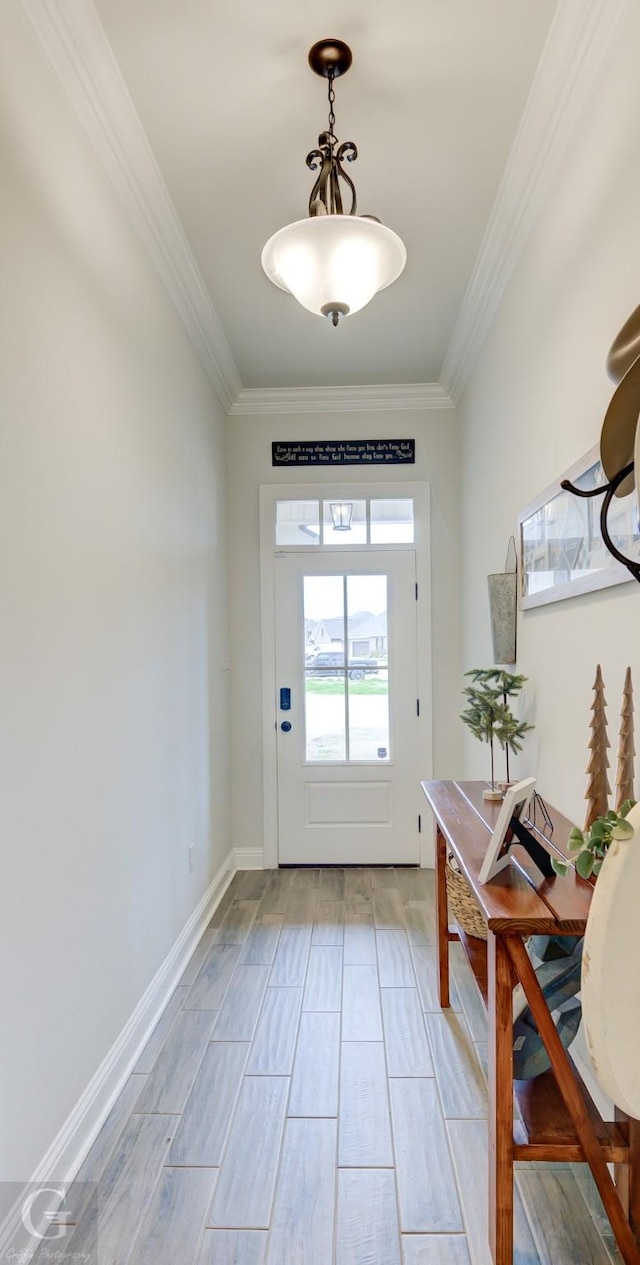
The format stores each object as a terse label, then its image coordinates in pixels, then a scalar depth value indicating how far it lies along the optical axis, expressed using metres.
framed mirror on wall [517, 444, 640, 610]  1.50
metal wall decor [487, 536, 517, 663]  2.49
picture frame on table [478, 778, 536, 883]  1.47
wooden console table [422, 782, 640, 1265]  1.28
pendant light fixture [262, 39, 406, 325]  1.58
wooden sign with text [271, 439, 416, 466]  3.88
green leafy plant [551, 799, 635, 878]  0.80
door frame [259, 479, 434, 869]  3.85
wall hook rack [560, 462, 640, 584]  0.94
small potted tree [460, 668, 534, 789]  2.23
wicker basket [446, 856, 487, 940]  2.11
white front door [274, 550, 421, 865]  3.85
